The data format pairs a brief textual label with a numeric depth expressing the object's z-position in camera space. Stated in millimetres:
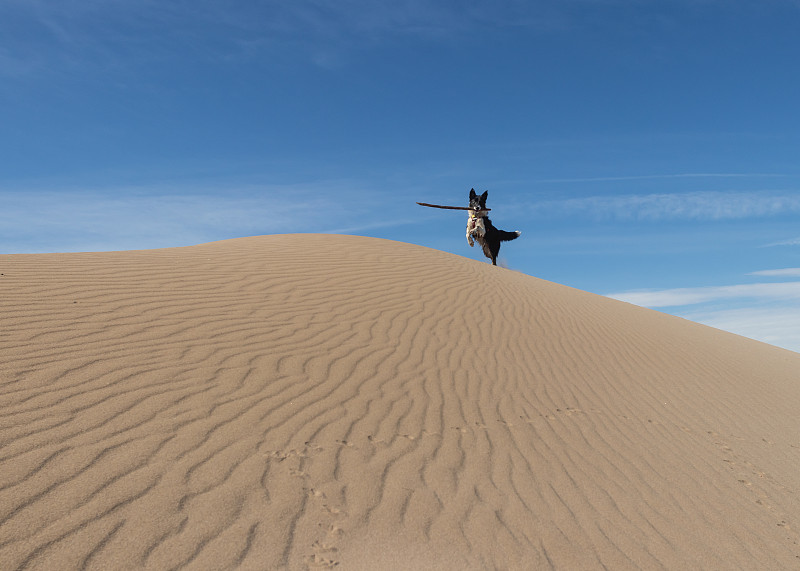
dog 18812
